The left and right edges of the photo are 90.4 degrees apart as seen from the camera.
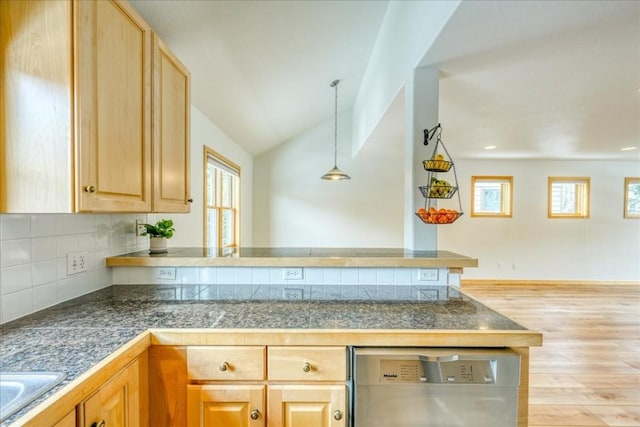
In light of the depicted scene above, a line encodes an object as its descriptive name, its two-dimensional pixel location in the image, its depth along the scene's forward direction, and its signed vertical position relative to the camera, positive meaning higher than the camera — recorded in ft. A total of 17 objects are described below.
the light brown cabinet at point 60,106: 3.40 +1.11
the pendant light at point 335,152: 12.59 +3.15
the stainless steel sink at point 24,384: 2.56 -1.48
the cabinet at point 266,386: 3.69 -2.09
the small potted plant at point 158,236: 6.21 -0.58
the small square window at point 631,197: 18.80 +0.70
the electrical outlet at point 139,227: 6.46 -0.43
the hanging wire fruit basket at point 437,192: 5.66 +0.30
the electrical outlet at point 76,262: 4.76 -0.87
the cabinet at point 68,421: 2.44 -1.70
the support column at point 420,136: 6.36 +1.46
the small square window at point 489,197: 18.93 +0.69
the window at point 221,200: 11.53 +0.27
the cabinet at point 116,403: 2.76 -1.86
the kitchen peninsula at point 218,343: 3.14 -1.48
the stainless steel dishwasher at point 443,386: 3.63 -2.03
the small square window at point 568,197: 18.79 +0.71
